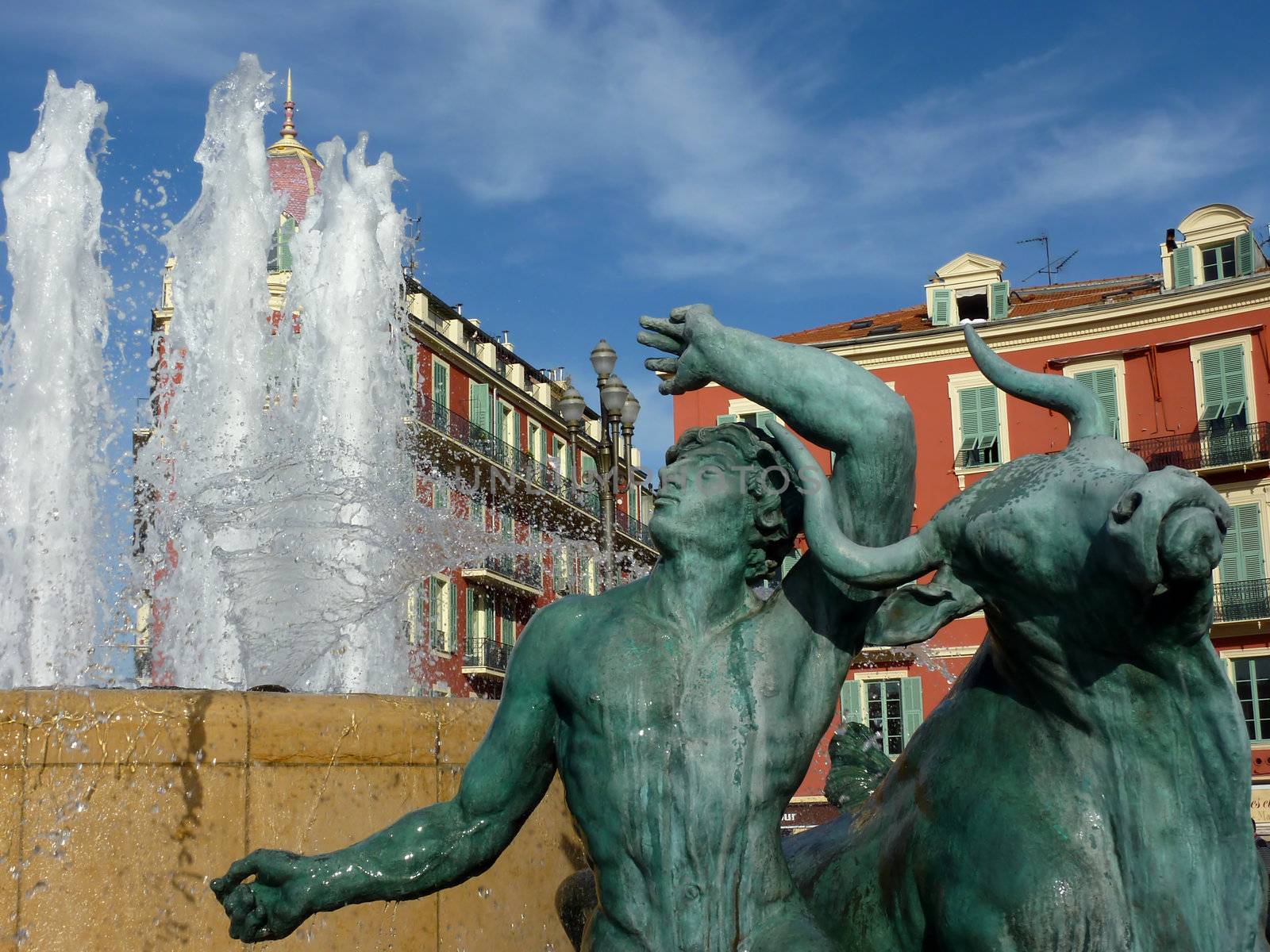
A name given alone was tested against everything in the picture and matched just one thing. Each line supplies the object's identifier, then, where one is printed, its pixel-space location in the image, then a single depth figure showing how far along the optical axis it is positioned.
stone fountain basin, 3.45
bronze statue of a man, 1.93
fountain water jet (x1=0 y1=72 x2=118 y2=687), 18.00
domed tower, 40.19
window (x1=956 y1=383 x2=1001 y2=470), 33.84
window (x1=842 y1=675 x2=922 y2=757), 32.03
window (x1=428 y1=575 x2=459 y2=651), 38.97
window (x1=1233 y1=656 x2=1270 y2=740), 29.83
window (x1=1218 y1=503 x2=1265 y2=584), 31.06
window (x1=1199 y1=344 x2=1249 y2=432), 32.34
